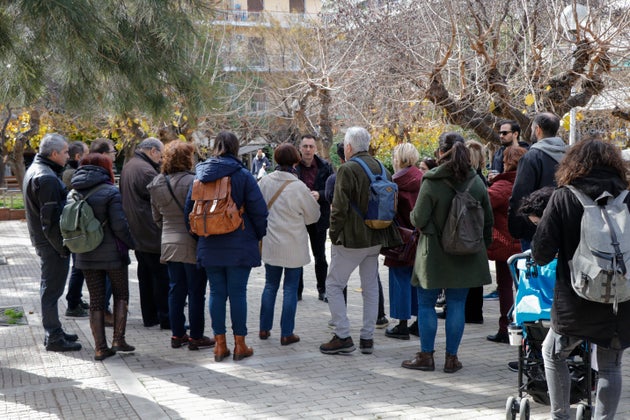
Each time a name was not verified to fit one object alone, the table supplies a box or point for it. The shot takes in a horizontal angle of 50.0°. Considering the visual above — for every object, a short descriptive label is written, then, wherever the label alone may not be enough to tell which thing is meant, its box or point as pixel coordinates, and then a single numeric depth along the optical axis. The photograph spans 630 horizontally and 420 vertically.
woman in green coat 5.14
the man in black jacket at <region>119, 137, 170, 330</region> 6.58
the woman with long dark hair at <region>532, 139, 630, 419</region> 3.54
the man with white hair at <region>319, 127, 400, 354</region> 5.70
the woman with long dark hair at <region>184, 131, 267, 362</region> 5.52
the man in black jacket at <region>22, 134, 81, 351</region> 5.86
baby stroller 4.04
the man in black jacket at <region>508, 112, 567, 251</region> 5.32
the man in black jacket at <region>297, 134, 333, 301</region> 7.79
